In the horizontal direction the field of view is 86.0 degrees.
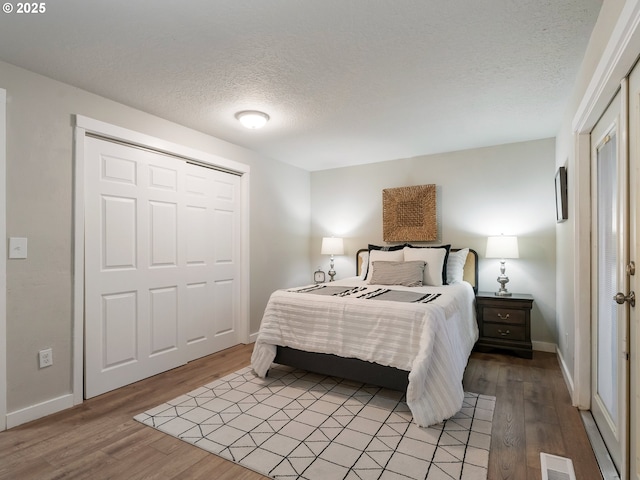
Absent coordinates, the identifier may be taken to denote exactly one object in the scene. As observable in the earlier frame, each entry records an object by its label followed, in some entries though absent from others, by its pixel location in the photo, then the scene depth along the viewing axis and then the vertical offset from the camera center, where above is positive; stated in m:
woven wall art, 4.49 +0.36
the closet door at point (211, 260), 3.62 -0.21
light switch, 2.29 -0.04
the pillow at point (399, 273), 3.74 -0.37
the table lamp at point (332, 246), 4.93 -0.08
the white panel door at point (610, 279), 1.61 -0.21
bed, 2.27 -0.75
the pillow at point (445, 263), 3.84 -0.26
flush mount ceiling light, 3.09 +1.11
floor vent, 1.71 -1.18
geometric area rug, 1.81 -1.20
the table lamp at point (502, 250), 3.75 -0.11
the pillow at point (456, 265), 3.98 -0.29
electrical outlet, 2.42 -0.83
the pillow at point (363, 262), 4.47 -0.29
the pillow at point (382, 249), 4.40 -0.11
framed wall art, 2.90 +0.41
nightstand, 3.58 -0.88
